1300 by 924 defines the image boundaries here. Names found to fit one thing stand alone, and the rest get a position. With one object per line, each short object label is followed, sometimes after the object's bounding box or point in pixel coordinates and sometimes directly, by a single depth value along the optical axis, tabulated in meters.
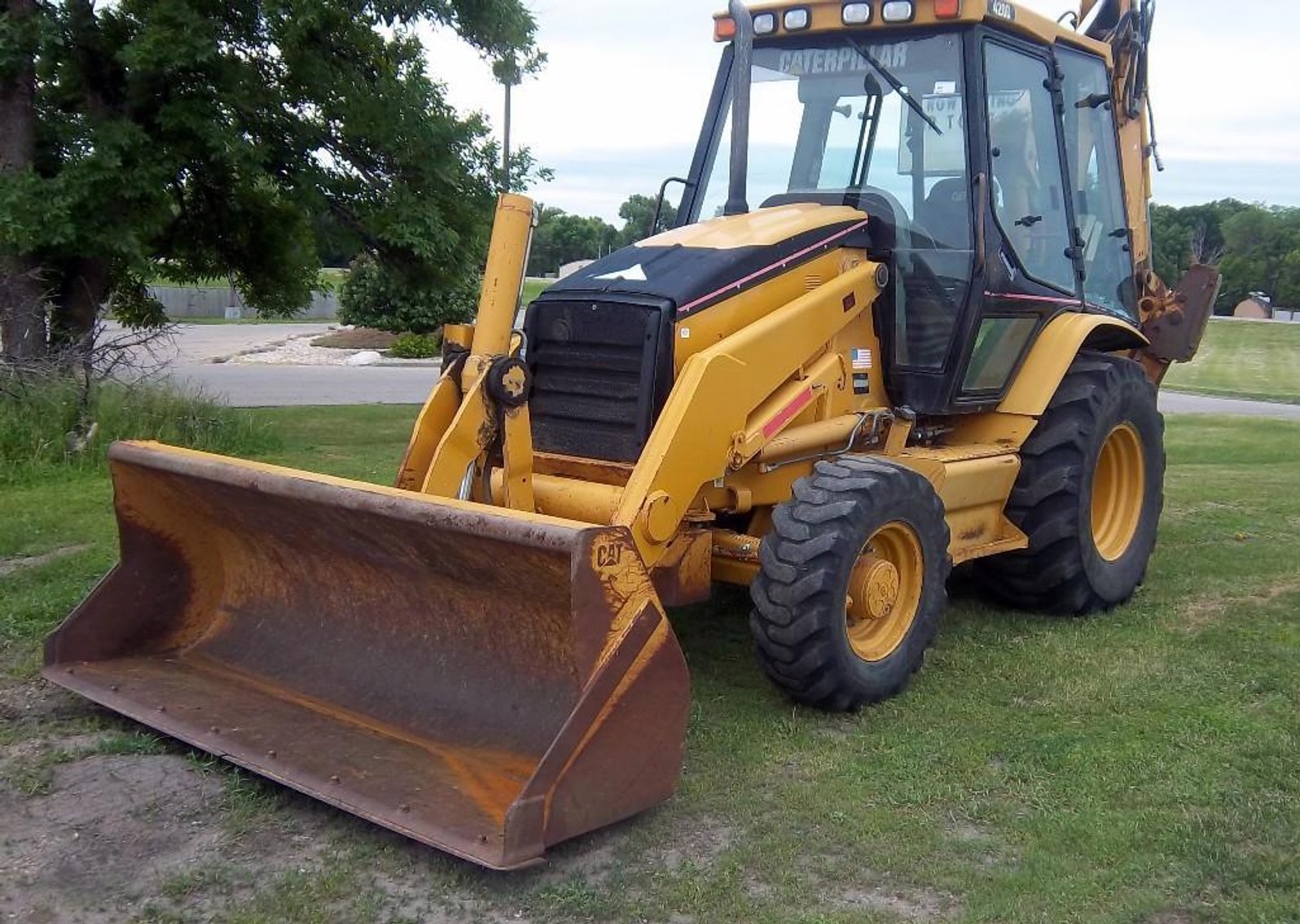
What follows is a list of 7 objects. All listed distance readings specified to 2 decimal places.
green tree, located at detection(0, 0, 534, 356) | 10.68
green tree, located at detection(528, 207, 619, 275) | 46.66
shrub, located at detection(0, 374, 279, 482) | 10.09
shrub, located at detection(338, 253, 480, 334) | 27.97
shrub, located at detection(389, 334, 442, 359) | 27.97
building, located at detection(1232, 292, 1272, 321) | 66.94
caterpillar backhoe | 4.27
